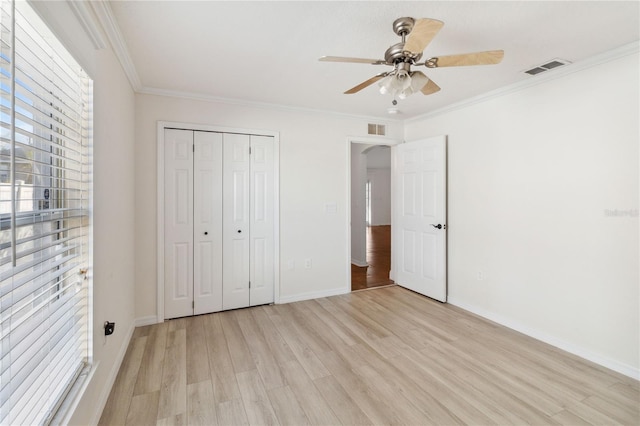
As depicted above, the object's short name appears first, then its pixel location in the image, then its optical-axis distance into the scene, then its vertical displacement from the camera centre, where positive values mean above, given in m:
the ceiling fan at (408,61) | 1.68 +0.91
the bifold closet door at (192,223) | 3.15 -0.14
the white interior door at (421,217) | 3.64 -0.08
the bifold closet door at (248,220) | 3.39 -0.11
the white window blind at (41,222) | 0.95 -0.05
